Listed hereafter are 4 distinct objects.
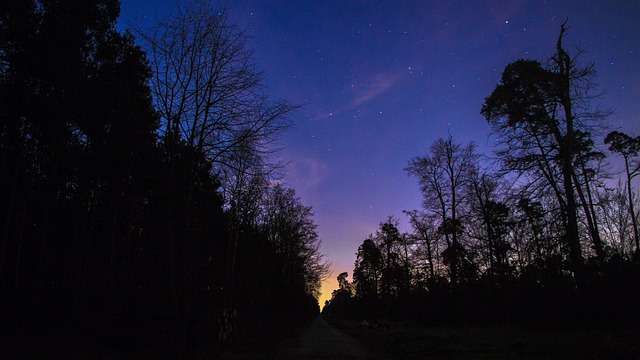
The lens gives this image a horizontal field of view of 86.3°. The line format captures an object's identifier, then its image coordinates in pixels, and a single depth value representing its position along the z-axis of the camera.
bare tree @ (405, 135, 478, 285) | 27.92
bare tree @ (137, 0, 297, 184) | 7.91
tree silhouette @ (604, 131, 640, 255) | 26.19
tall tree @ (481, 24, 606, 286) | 15.73
